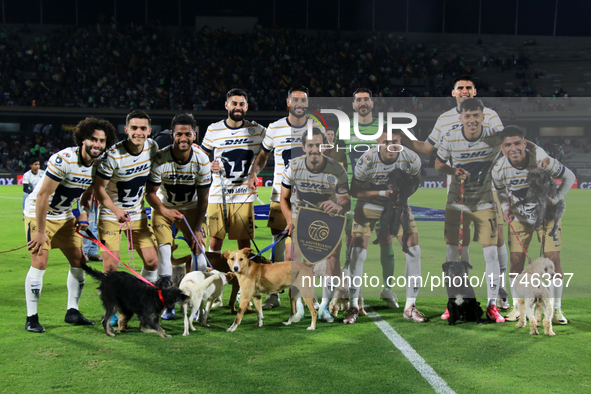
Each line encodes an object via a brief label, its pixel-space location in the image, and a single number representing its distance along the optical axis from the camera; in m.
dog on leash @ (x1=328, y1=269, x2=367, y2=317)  5.73
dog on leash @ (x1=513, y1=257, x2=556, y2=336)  5.05
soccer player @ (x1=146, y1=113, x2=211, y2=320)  5.79
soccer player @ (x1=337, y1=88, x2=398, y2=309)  5.66
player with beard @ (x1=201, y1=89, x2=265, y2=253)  6.58
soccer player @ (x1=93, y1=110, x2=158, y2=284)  5.49
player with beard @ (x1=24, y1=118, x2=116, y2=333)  5.16
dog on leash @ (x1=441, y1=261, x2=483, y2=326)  5.38
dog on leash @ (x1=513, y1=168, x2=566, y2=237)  5.36
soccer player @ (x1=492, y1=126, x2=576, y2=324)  5.37
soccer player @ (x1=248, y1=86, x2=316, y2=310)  6.47
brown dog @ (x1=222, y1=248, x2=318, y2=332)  5.39
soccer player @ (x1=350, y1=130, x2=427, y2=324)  5.56
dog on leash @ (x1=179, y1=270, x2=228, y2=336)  5.15
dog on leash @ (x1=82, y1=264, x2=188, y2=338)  5.02
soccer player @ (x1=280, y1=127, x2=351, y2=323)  5.59
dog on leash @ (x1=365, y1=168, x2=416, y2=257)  5.54
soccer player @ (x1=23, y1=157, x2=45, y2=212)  13.14
